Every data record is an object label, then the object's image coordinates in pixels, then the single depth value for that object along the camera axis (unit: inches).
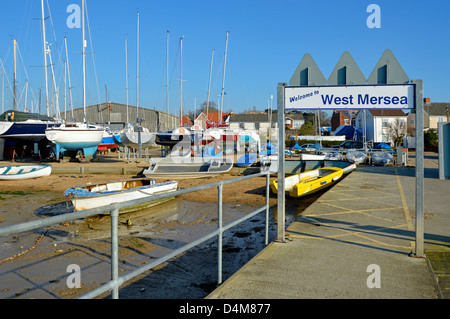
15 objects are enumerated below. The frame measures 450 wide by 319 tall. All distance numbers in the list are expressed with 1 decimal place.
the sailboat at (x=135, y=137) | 1327.5
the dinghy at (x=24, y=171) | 929.5
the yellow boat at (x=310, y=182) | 636.9
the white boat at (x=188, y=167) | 940.0
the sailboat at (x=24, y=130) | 1378.0
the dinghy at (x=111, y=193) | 508.1
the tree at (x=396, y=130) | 2078.5
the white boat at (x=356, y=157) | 1169.7
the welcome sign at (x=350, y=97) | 233.9
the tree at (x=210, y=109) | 4040.4
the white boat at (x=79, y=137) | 1239.5
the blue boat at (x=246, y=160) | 1066.7
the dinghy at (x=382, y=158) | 1108.1
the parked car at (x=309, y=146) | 1723.7
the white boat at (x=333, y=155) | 1251.8
